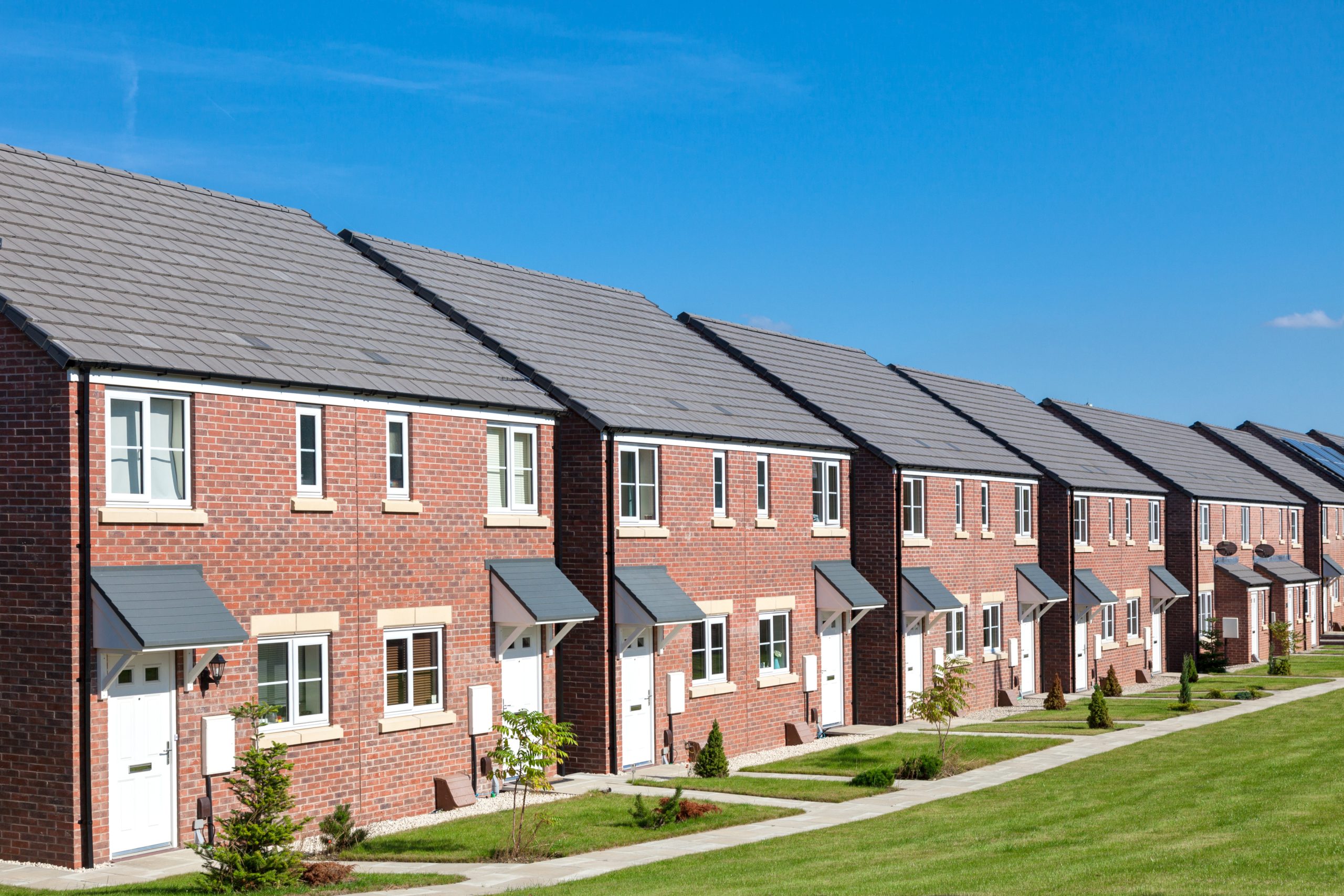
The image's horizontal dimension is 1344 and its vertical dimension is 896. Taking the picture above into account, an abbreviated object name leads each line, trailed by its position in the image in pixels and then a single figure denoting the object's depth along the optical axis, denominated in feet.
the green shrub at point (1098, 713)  113.60
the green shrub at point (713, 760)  85.51
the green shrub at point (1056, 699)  128.98
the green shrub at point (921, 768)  87.92
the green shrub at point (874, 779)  83.97
